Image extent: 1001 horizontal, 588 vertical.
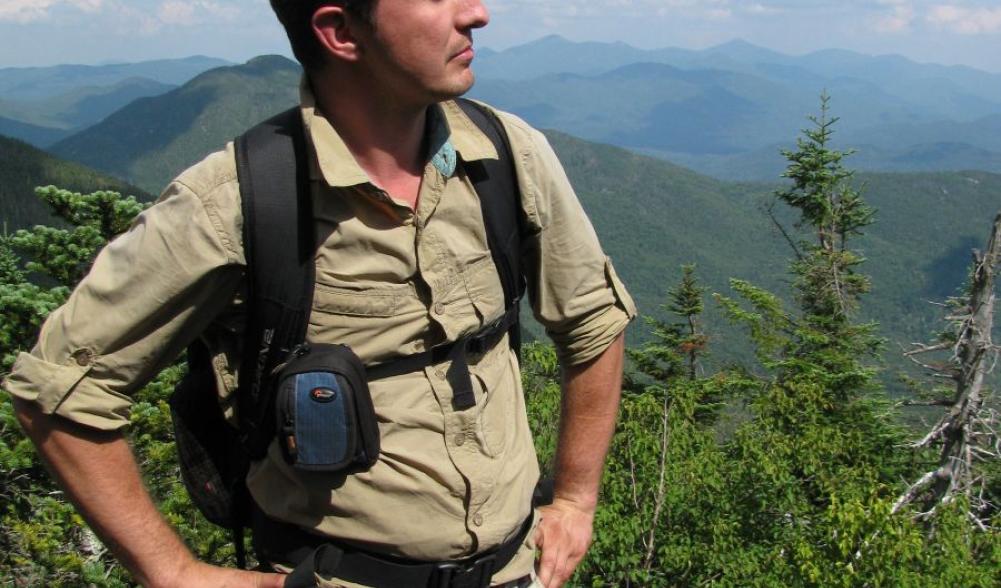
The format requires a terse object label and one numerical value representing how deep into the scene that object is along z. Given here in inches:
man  65.8
